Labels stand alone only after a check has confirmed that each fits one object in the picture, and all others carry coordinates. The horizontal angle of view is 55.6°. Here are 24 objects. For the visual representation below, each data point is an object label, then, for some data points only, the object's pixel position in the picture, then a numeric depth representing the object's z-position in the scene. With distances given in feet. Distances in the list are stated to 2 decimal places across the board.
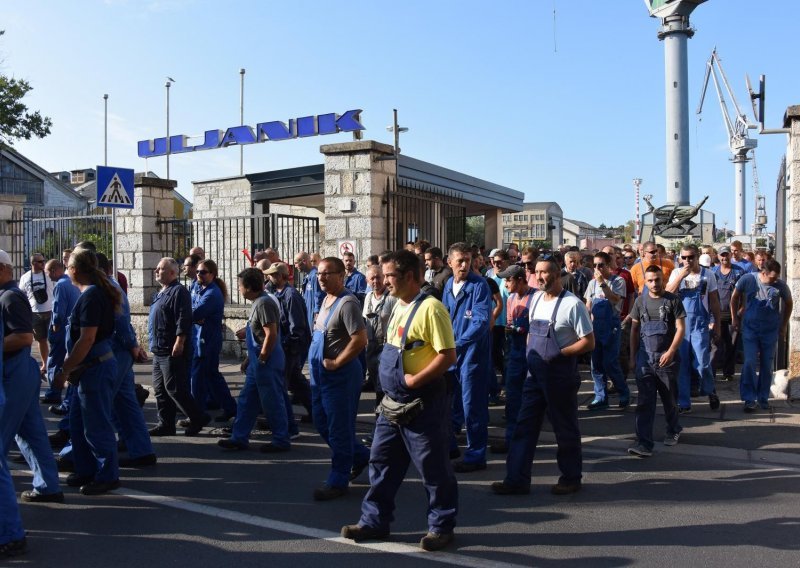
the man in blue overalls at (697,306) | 28.32
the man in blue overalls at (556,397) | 18.34
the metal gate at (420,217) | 37.81
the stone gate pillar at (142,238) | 43.86
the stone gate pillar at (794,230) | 29.19
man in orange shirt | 30.12
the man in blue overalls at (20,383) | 16.34
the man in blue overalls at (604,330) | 28.78
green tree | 79.87
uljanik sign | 59.72
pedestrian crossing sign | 34.71
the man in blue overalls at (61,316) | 28.15
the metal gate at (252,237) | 39.55
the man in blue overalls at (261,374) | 22.36
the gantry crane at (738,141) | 315.17
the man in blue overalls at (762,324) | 27.48
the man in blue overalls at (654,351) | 21.81
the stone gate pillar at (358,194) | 36.83
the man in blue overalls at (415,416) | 14.78
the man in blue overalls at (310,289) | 31.35
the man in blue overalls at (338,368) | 18.11
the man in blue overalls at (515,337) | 21.97
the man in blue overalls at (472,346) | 20.90
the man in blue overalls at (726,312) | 33.91
